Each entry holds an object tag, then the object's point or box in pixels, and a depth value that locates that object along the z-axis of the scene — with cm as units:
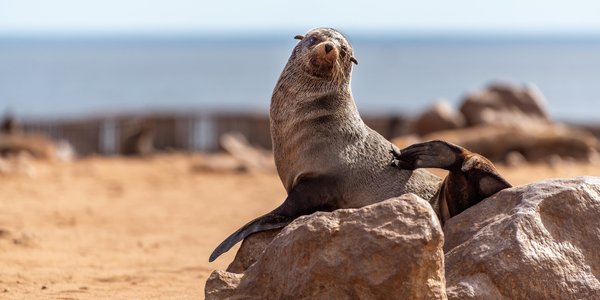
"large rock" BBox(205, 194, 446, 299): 875
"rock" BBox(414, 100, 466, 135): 3322
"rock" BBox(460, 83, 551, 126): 3337
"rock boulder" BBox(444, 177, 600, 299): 954
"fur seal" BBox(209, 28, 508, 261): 1107
